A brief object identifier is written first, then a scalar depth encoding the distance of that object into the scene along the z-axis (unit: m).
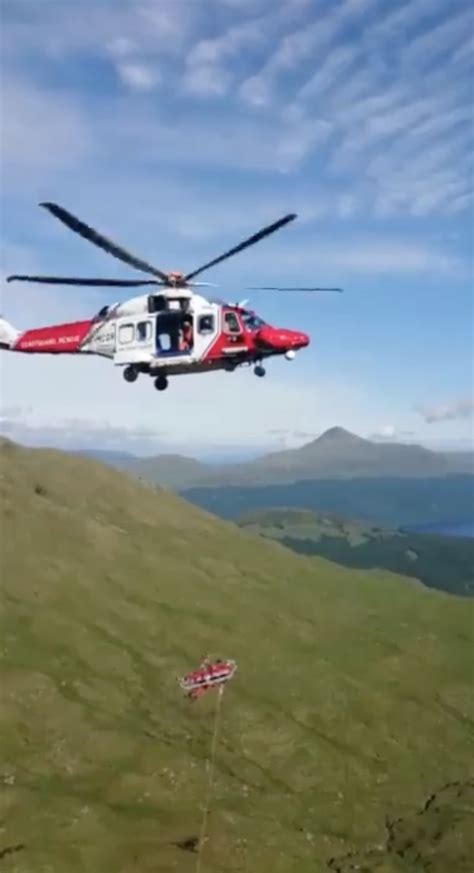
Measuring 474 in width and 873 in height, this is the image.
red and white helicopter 44.53
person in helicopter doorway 45.19
